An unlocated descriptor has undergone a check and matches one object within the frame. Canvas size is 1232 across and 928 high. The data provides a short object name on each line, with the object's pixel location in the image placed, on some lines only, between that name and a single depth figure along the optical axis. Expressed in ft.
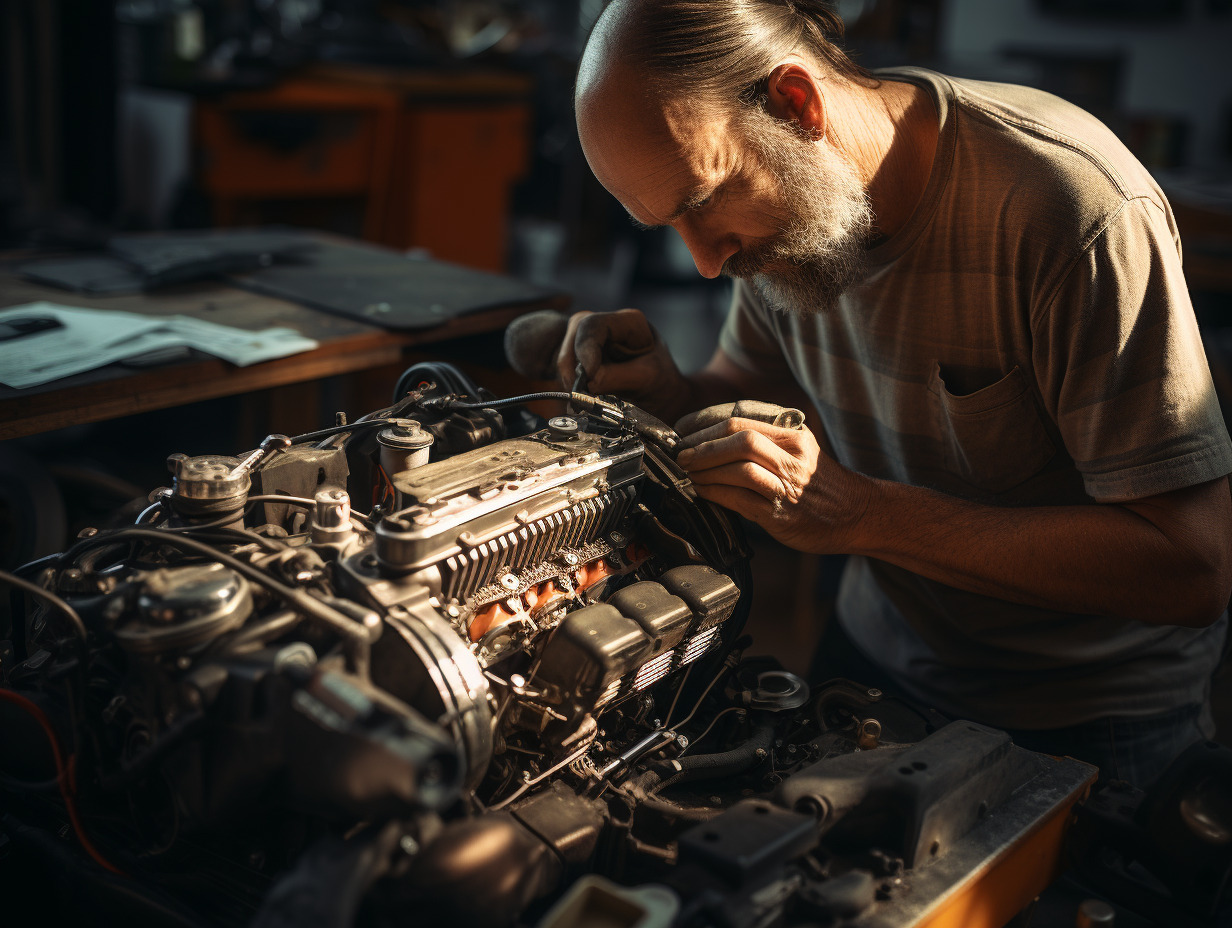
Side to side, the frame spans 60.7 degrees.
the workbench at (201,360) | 4.78
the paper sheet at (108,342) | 4.98
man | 3.99
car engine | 2.69
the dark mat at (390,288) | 6.28
